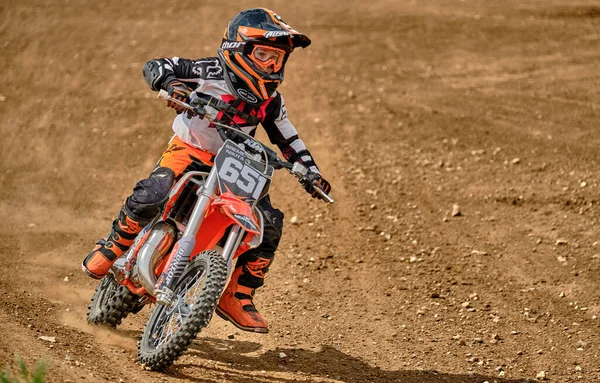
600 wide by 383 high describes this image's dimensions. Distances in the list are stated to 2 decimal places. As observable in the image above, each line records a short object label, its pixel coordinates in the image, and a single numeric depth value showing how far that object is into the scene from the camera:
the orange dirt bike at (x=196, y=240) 11.84
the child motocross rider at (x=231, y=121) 13.19
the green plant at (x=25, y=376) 8.66
